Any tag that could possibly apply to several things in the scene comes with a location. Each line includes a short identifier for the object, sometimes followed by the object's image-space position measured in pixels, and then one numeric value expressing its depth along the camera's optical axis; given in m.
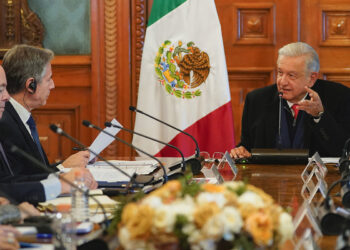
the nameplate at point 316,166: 5.08
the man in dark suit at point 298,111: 7.29
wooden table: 4.47
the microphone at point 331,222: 3.20
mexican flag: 8.85
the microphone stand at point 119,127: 5.14
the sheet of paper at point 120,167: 5.39
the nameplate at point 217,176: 4.98
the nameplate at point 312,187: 4.20
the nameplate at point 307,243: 2.88
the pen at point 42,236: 3.16
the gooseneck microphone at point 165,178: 4.89
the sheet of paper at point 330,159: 6.52
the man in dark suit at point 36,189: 4.35
